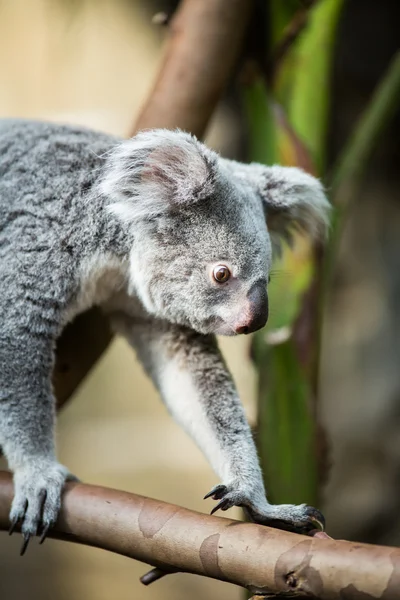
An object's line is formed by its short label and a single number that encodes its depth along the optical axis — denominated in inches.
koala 69.4
